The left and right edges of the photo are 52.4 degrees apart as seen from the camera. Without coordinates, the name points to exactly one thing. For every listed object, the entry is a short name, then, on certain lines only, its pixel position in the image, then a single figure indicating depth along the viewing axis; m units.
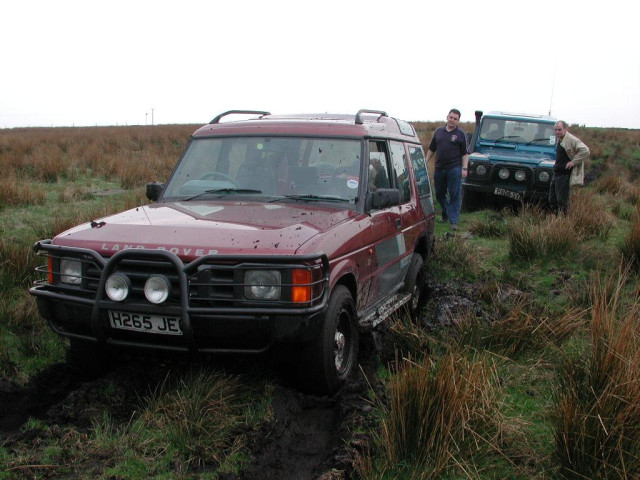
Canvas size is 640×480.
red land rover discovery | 3.57
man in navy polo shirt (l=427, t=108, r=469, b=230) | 10.89
